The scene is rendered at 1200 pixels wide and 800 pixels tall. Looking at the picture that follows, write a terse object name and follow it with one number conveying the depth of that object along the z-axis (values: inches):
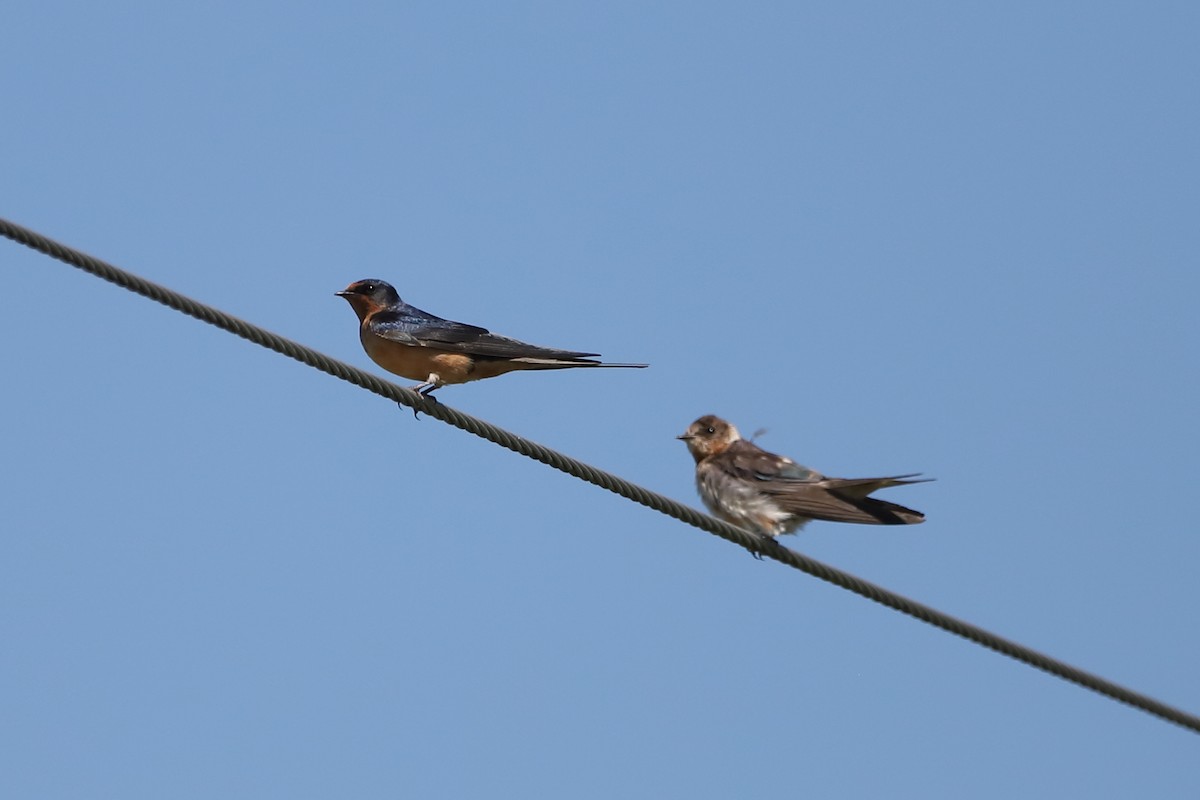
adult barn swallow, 685.3
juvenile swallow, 631.2
